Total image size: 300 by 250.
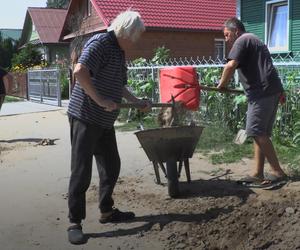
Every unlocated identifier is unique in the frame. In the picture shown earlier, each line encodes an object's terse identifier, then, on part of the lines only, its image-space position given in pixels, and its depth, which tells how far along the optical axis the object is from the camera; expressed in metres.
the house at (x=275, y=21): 12.38
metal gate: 19.41
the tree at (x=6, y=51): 46.56
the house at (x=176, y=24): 24.41
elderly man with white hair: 4.46
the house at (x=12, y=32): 66.81
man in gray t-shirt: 5.37
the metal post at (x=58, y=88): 19.03
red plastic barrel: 6.42
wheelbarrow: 5.46
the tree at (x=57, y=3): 93.45
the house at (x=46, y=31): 40.16
